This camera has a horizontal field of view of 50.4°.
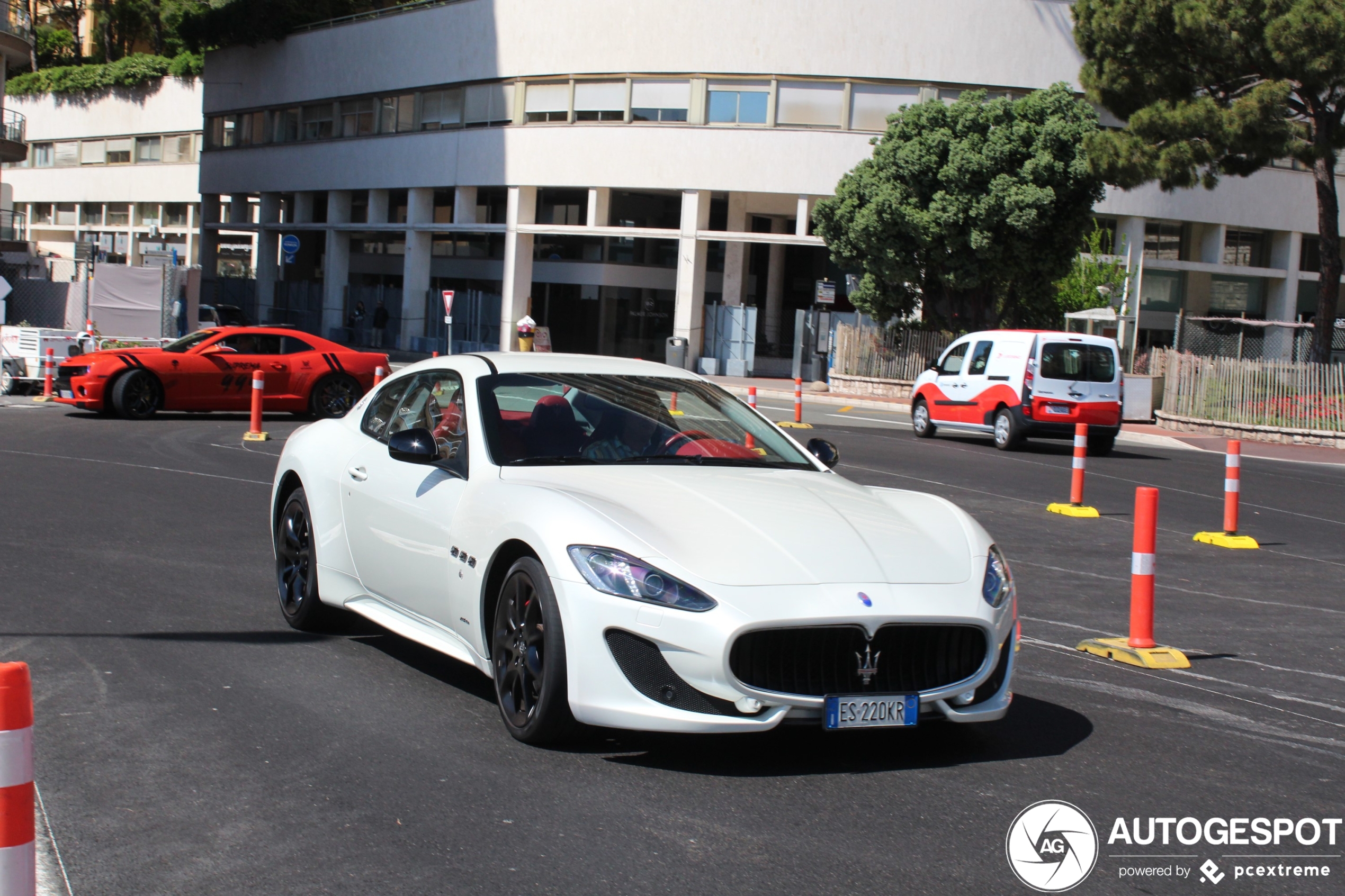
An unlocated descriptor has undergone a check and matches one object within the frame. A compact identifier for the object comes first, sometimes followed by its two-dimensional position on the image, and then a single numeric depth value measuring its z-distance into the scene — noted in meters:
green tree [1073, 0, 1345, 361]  29.06
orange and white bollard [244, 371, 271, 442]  17.93
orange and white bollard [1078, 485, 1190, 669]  7.31
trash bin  41.34
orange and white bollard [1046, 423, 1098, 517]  14.38
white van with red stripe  22.58
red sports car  20.66
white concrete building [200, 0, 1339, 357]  41.19
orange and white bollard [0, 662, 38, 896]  2.61
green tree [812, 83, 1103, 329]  33.97
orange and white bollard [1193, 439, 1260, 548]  12.46
